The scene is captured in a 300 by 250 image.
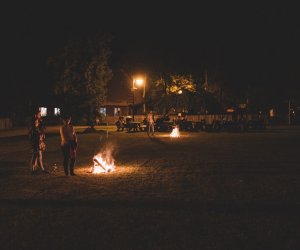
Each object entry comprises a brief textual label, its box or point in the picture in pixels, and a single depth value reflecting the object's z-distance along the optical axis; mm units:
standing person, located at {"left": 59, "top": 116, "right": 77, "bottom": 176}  13016
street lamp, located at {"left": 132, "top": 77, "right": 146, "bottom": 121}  38522
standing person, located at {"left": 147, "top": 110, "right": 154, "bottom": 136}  32906
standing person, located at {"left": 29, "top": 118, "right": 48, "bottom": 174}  14000
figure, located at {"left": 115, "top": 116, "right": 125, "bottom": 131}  41625
